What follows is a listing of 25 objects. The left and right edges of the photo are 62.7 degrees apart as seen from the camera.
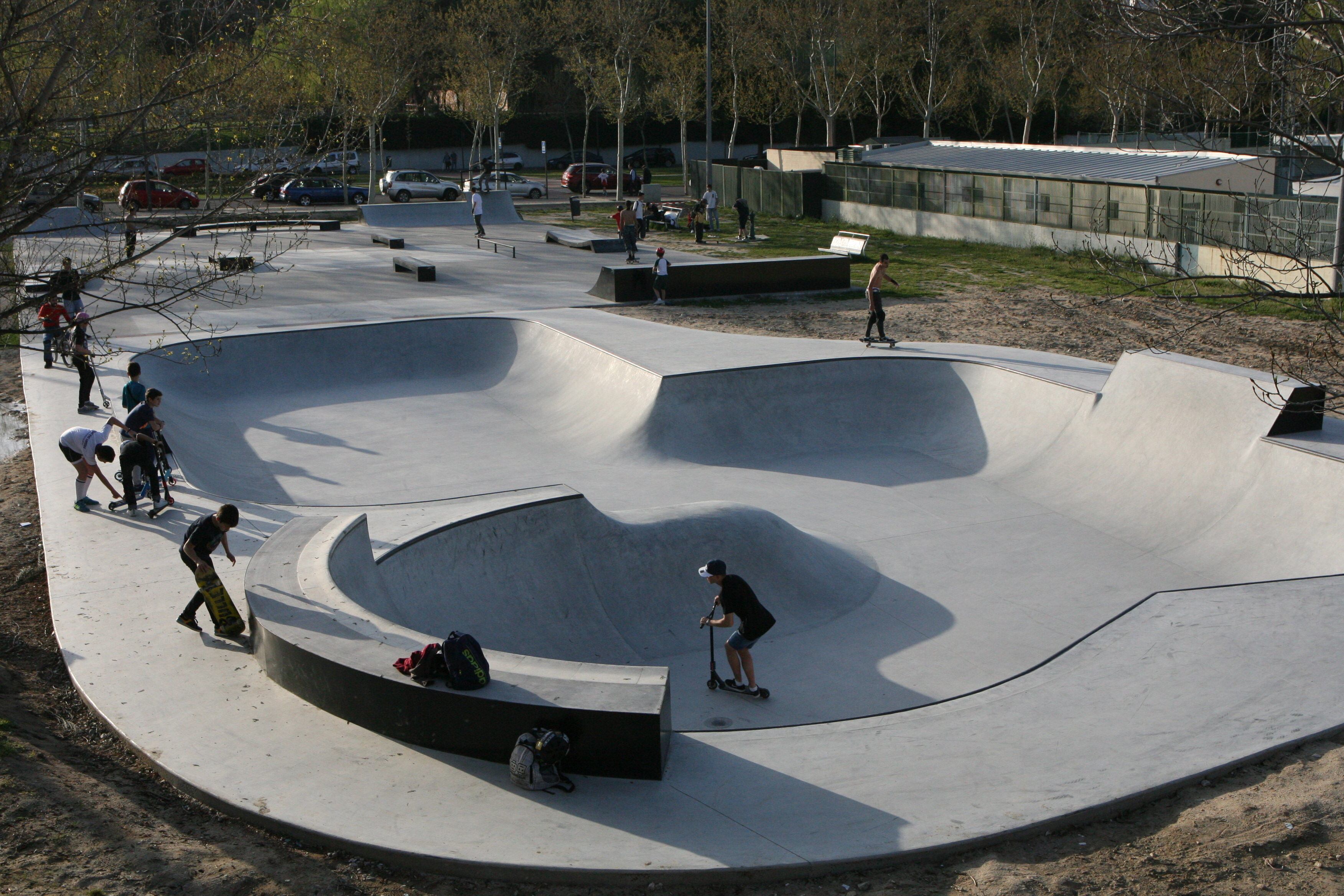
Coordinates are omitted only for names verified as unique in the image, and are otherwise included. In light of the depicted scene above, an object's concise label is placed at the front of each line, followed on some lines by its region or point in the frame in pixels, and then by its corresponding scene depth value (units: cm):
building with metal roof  2798
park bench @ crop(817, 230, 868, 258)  2788
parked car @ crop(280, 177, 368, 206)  4344
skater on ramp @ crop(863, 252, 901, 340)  1755
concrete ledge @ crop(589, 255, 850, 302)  2355
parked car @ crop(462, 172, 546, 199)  4716
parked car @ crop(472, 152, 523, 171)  6088
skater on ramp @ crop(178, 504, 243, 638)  823
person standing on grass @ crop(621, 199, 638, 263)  2775
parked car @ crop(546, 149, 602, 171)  6456
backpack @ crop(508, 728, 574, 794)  631
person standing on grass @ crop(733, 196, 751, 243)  3334
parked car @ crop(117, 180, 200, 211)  3250
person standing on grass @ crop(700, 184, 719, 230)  3412
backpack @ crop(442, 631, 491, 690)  660
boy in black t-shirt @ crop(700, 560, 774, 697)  855
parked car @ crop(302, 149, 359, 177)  5222
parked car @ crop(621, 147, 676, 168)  6650
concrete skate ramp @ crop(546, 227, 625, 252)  3144
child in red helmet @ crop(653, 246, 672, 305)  2288
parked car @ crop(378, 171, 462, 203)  4506
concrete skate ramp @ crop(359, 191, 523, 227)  3825
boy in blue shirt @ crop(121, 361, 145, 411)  1306
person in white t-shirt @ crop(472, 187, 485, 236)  3353
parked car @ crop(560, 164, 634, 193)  5034
